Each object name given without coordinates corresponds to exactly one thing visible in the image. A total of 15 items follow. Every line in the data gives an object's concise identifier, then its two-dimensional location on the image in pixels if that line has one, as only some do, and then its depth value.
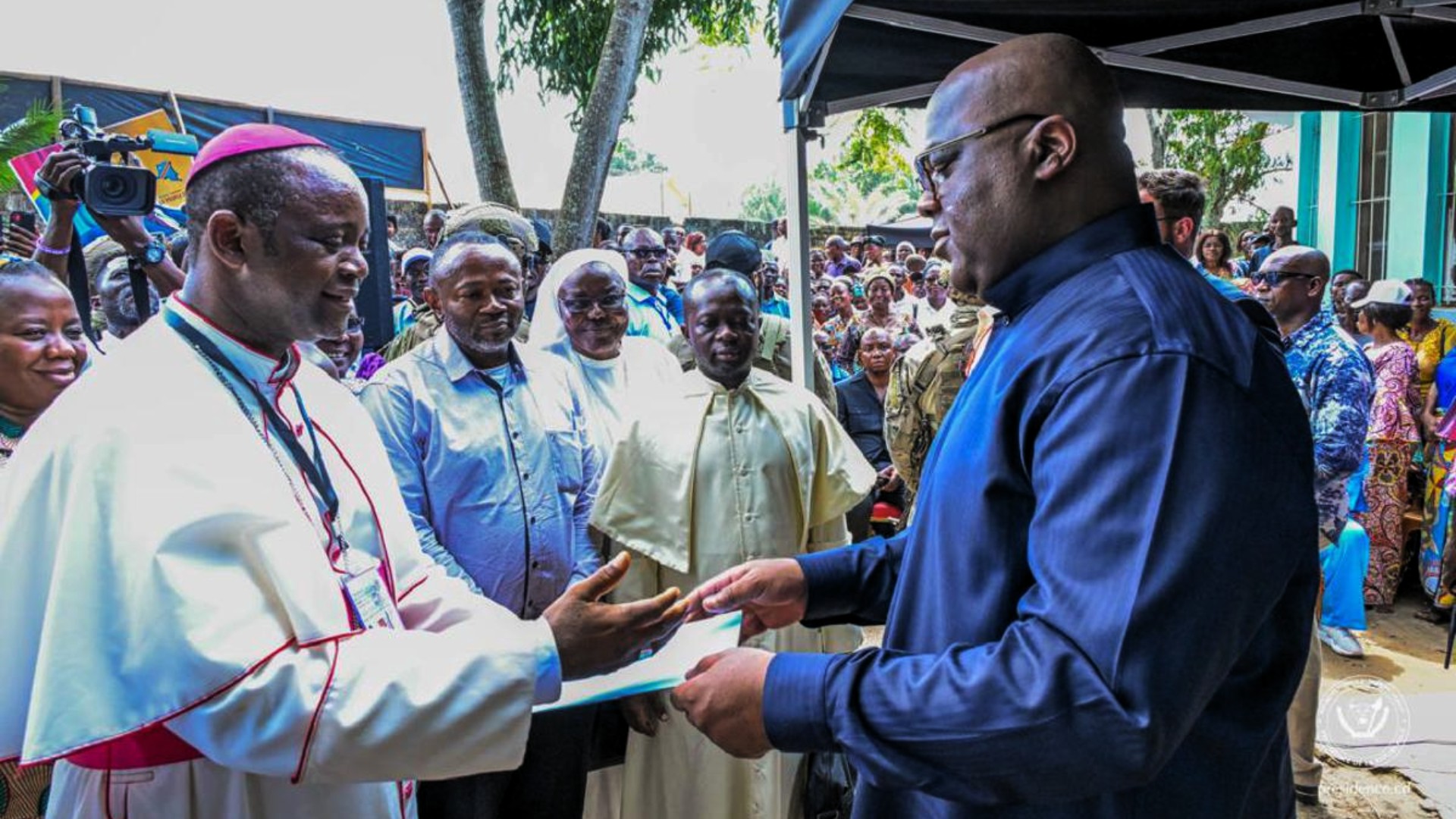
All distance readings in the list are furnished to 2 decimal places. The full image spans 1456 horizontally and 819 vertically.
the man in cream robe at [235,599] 1.53
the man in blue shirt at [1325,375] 4.71
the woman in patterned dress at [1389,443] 6.93
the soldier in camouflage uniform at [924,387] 4.80
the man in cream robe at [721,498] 3.47
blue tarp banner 10.80
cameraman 3.11
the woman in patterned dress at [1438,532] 6.59
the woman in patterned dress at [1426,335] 7.83
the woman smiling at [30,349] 2.74
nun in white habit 4.44
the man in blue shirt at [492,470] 3.30
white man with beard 3.99
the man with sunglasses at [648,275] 6.98
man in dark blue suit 1.21
